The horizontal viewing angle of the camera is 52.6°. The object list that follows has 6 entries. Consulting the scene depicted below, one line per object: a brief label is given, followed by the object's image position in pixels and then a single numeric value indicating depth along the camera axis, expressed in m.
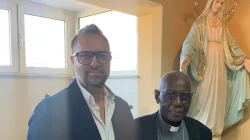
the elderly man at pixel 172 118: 0.95
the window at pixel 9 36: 2.11
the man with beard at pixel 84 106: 0.77
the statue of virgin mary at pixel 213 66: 1.70
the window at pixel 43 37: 2.22
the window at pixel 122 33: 2.01
